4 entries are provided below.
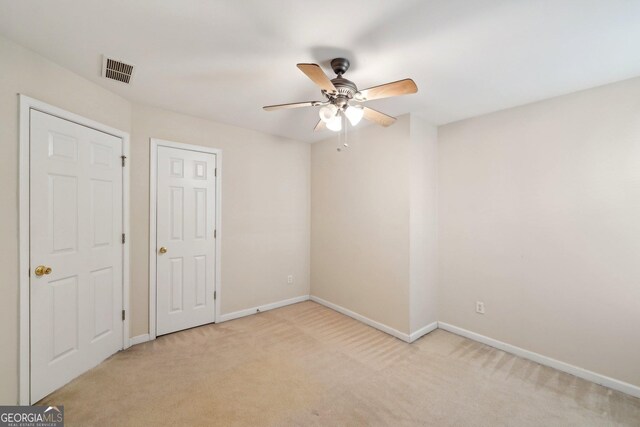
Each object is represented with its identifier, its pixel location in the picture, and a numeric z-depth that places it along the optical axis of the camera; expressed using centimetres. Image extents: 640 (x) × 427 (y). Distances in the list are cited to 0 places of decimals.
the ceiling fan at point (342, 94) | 170
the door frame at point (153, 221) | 287
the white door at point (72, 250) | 195
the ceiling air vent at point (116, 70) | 202
